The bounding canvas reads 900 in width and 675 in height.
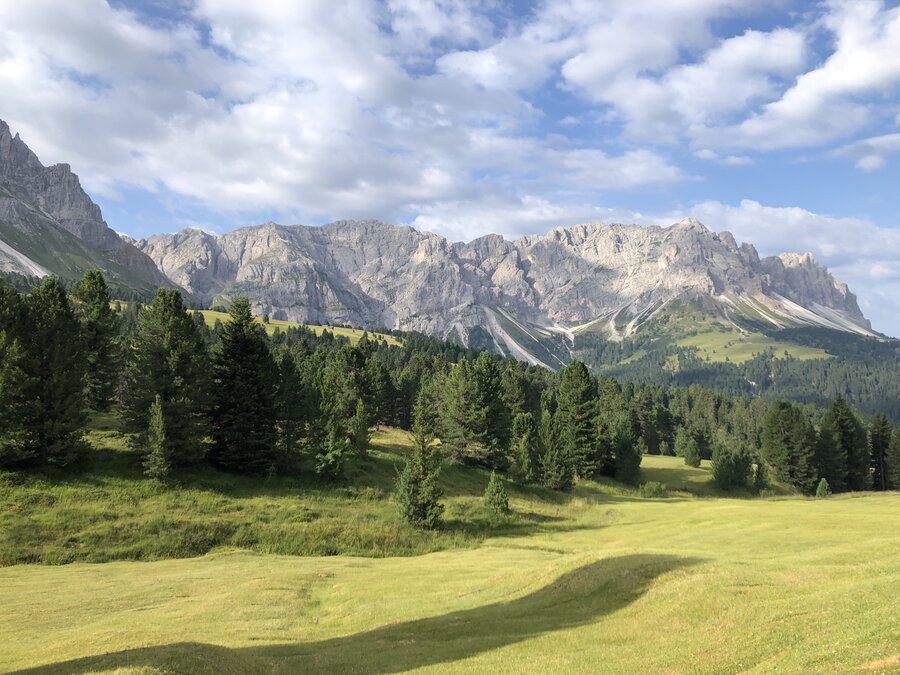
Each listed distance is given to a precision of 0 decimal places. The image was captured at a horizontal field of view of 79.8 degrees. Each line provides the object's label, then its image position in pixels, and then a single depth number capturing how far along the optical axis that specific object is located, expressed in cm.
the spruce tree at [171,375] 5528
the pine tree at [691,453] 11371
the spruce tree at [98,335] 6831
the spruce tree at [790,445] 10162
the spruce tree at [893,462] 10425
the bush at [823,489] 8756
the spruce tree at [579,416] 9144
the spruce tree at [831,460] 10256
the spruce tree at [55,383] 4988
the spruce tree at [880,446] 10906
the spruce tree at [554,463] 7906
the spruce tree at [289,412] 6356
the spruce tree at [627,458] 9525
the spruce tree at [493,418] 8388
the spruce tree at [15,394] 4756
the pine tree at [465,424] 8306
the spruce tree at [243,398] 6094
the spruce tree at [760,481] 9694
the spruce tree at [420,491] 5441
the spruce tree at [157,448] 5181
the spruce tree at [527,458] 7869
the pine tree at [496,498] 6094
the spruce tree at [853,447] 10619
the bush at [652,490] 8556
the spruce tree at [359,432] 7081
